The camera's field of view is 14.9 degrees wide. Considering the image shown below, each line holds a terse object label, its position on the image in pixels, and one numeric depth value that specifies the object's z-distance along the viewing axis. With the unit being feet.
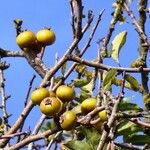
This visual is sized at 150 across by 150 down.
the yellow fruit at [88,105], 8.92
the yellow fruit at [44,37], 9.79
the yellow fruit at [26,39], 9.64
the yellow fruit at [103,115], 8.56
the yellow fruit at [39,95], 8.51
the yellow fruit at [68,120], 8.30
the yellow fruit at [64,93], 8.58
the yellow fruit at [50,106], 8.30
